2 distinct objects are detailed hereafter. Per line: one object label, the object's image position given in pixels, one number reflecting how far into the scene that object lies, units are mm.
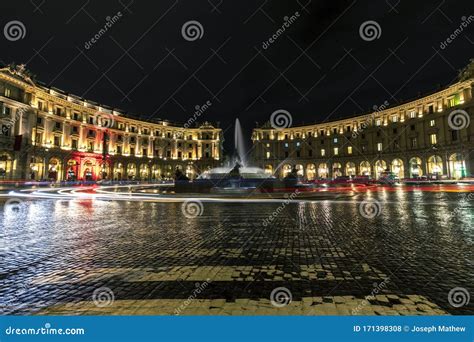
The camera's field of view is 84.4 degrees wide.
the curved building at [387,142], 48125
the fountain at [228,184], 24552
